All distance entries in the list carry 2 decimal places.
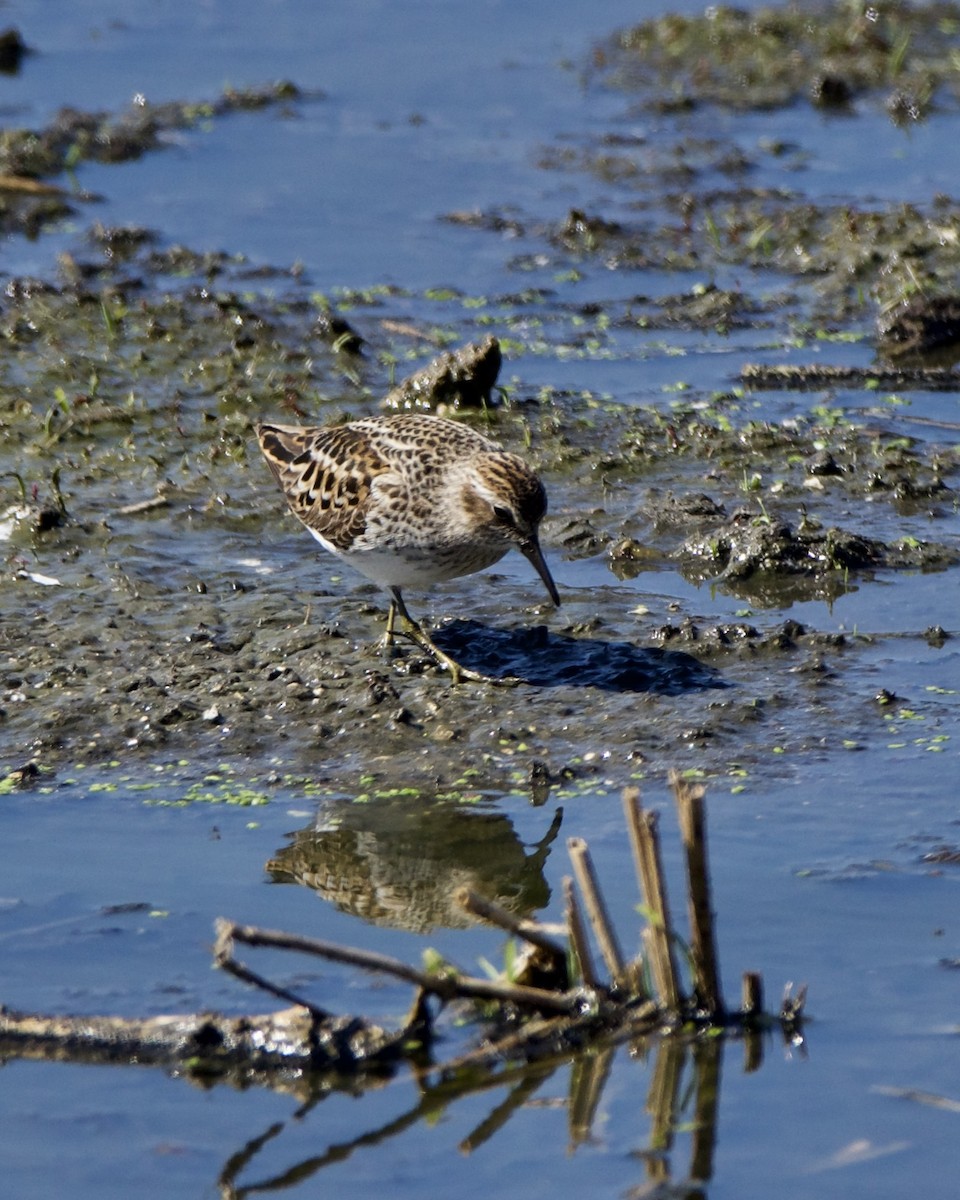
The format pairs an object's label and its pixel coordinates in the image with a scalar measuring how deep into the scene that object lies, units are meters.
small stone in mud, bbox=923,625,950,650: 17.44
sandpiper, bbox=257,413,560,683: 16.55
